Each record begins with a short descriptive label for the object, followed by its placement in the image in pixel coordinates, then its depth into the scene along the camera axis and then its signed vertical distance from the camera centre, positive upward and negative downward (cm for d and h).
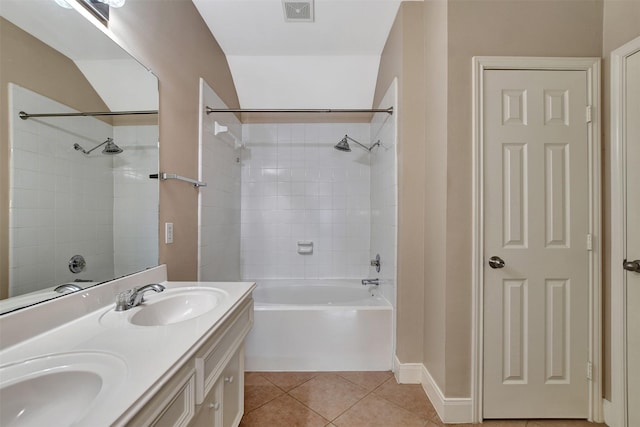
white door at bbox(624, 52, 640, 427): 132 -10
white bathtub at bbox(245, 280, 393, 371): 195 -96
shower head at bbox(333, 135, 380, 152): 264 +71
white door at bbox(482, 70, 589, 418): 145 -16
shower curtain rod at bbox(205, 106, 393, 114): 203 +87
